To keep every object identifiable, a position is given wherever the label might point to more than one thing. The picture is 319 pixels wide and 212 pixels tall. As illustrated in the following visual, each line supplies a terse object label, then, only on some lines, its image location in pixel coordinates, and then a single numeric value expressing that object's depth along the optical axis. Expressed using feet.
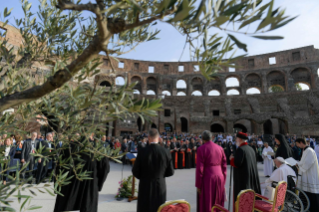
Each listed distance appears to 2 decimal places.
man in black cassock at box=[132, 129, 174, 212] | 9.91
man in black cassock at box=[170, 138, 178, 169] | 33.91
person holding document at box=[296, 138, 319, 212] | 13.96
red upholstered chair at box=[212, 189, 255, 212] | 8.80
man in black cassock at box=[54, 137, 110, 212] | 11.45
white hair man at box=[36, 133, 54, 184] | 21.43
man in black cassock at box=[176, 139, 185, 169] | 34.81
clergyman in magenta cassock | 12.22
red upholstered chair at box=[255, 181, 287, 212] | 10.03
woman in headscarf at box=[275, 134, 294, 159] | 18.79
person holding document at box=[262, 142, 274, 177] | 27.53
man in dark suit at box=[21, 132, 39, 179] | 21.31
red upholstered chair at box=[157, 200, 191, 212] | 6.59
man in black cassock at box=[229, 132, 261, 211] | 13.02
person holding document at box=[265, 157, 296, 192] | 13.71
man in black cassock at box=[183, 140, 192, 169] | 35.91
